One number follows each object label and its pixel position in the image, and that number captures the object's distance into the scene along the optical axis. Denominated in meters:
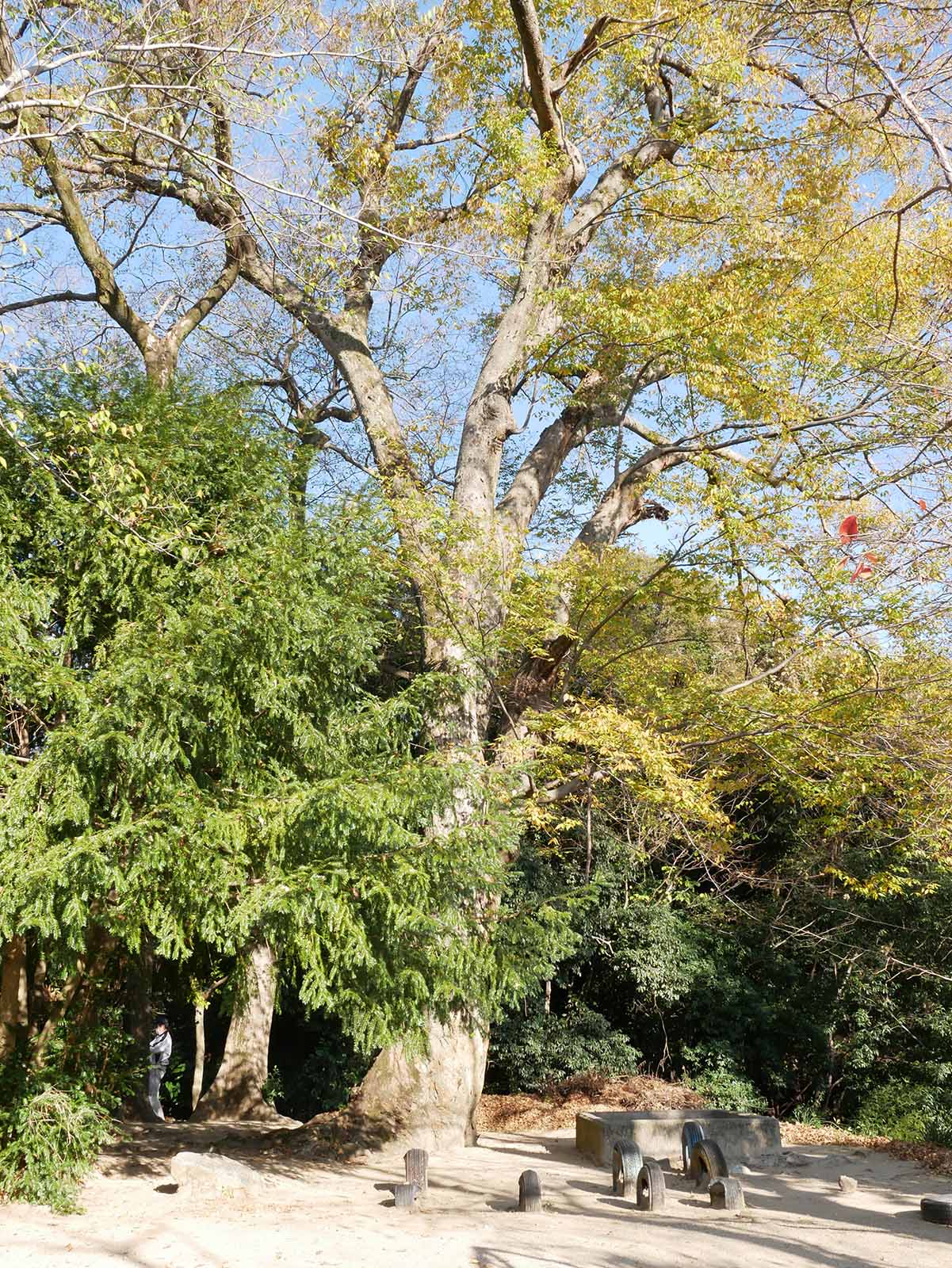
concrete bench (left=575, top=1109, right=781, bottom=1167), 10.09
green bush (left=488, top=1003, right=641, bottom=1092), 13.61
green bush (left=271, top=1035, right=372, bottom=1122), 13.40
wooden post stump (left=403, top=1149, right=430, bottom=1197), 7.73
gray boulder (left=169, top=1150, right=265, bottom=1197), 7.07
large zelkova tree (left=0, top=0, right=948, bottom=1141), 9.85
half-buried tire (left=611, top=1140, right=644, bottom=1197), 8.22
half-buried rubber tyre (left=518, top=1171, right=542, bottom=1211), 7.26
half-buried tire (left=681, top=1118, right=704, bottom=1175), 8.87
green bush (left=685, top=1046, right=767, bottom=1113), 12.94
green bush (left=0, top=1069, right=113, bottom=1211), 6.64
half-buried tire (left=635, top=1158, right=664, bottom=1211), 7.58
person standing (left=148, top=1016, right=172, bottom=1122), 12.62
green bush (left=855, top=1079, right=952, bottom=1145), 11.93
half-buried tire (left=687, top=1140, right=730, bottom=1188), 8.27
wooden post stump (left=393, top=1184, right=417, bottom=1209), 7.23
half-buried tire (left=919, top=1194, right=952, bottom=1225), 7.39
